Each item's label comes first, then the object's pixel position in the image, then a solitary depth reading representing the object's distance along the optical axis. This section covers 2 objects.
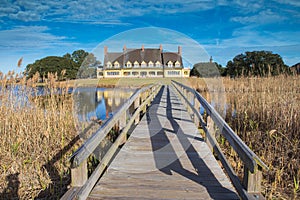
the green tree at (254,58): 44.94
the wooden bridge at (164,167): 1.84
